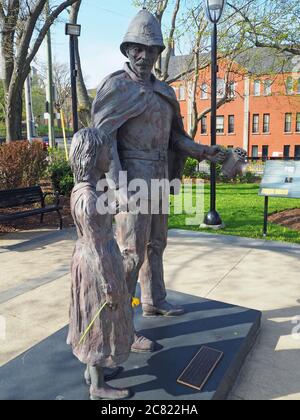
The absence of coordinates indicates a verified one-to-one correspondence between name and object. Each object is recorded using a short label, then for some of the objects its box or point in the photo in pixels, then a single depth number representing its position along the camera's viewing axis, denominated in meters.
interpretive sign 6.62
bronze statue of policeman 2.69
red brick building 32.94
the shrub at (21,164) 8.70
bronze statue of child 2.04
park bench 7.26
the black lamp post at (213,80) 7.11
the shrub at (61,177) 10.38
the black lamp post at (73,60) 8.74
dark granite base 2.39
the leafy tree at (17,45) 10.08
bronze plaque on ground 2.47
